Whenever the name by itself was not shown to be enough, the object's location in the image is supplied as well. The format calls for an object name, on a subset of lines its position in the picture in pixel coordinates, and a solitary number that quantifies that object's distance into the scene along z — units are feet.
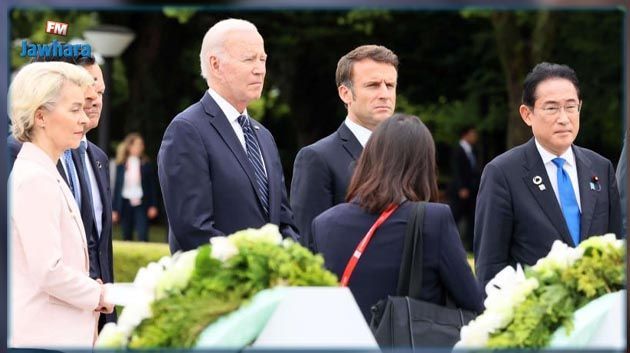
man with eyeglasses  36.84
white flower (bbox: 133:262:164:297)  23.46
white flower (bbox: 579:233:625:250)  24.44
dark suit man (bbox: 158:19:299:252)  35.03
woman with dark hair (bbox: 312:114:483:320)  28.85
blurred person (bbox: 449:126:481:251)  128.23
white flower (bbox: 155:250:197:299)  23.13
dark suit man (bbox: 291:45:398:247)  39.26
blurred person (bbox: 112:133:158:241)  123.92
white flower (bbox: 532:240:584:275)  24.43
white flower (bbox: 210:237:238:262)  23.01
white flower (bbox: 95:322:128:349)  23.37
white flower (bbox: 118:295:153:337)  23.31
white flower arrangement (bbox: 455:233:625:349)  24.42
